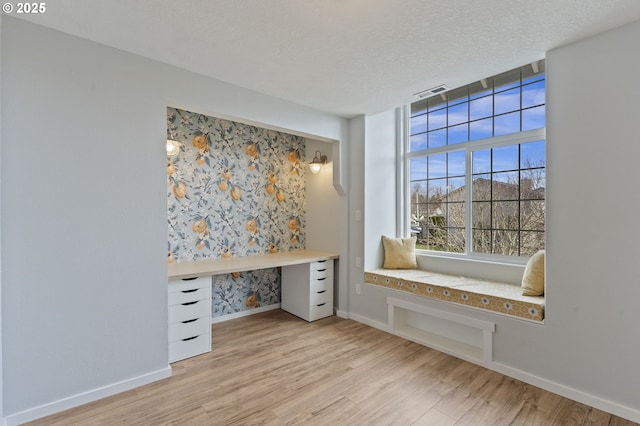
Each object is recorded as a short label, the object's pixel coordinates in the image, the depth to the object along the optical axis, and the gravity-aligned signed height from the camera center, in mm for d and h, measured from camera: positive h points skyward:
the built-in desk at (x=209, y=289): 2648 -807
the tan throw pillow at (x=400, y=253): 3617 -476
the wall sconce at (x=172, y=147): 2968 +653
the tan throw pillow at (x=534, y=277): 2441 -523
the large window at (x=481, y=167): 2891 +504
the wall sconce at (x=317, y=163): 3971 +667
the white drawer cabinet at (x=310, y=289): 3623 -940
